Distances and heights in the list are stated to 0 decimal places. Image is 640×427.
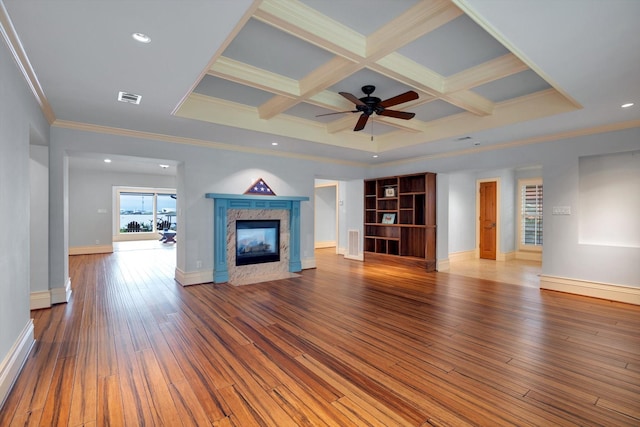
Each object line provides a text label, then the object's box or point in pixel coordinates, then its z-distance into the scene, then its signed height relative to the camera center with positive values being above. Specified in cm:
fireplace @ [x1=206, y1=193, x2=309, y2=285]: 552 -41
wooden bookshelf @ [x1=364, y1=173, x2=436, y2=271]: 670 -17
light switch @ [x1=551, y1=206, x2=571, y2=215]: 483 +4
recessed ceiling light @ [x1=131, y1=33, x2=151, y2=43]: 221 +129
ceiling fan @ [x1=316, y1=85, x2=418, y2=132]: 346 +131
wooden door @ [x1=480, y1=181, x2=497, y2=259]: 830 -21
